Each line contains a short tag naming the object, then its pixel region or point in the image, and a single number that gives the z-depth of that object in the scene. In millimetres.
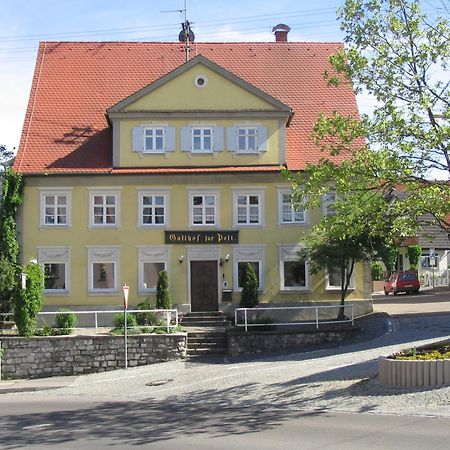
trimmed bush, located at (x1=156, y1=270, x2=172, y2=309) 29641
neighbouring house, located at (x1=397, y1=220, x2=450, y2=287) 54084
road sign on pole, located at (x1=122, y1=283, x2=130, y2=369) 23656
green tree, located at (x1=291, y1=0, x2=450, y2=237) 15086
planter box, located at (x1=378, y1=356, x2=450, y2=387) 14219
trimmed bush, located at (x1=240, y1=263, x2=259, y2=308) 29688
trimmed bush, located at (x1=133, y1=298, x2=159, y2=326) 27672
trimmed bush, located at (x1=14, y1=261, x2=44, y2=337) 25594
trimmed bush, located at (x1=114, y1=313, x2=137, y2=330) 26594
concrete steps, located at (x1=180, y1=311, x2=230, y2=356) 25812
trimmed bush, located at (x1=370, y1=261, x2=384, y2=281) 59981
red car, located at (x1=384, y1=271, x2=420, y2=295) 47219
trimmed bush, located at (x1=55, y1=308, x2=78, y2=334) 26594
